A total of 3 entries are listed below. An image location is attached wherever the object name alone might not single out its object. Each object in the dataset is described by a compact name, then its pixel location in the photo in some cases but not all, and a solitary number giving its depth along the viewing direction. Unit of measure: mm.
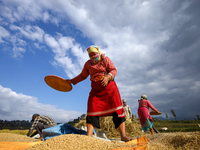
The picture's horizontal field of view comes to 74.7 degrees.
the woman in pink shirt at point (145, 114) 4965
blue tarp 2771
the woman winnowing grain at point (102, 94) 2500
